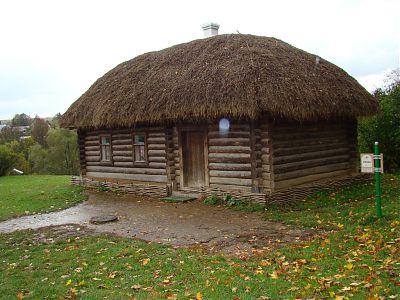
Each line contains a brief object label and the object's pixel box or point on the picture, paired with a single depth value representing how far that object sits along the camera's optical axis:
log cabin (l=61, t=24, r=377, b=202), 12.50
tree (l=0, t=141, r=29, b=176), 28.25
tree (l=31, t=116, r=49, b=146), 63.75
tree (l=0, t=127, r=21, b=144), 59.19
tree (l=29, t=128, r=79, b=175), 50.75
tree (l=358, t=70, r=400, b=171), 18.56
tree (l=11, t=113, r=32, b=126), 93.76
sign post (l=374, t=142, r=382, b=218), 8.96
